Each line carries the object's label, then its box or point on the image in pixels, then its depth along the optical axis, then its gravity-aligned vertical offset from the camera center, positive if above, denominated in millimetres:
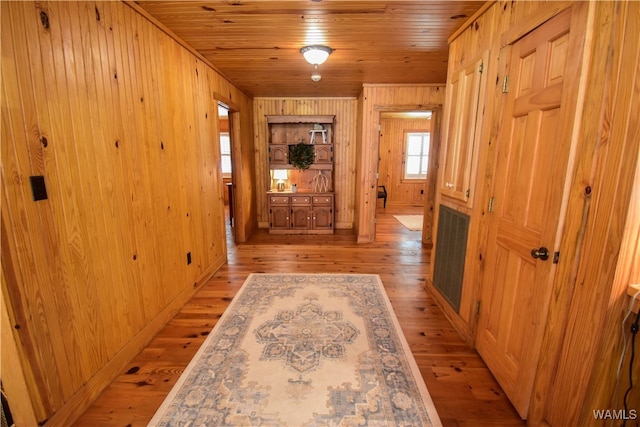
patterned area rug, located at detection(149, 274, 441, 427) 1552 -1397
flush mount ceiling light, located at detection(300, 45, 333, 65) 2732 +1081
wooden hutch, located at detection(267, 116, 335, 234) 5273 -330
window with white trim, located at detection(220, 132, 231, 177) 8269 +337
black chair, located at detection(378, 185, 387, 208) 7380 -788
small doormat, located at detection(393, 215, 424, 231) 5855 -1309
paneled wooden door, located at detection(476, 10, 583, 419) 1354 -189
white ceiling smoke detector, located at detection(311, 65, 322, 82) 3695 +1166
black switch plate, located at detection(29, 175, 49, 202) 1319 -139
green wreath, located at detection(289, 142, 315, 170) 5316 +127
